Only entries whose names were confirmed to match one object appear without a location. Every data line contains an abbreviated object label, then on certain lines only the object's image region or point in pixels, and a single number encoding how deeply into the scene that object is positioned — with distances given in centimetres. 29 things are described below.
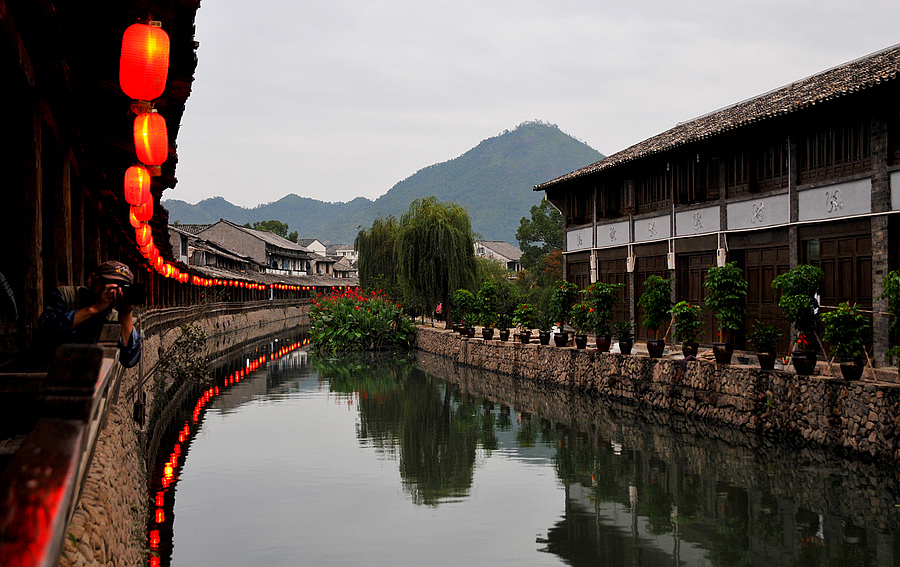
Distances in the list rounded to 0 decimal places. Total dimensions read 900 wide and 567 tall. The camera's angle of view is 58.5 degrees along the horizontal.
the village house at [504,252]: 9756
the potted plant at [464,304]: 2945
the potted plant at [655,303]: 1670
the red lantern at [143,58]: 683
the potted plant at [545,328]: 2214
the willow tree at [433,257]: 3159
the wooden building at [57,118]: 600
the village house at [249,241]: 6975
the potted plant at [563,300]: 2123
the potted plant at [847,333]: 1109
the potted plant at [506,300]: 3200
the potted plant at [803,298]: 1243
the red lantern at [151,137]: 849
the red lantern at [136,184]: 1160
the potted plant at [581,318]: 1924
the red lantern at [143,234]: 1578
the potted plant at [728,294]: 1457
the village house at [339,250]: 13488
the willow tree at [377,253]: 4141
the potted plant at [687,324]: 1522
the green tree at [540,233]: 6039
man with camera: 462
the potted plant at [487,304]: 2762
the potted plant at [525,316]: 2392
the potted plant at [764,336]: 1410
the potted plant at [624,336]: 1738
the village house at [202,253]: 4800
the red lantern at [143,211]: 1226
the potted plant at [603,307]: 1862
